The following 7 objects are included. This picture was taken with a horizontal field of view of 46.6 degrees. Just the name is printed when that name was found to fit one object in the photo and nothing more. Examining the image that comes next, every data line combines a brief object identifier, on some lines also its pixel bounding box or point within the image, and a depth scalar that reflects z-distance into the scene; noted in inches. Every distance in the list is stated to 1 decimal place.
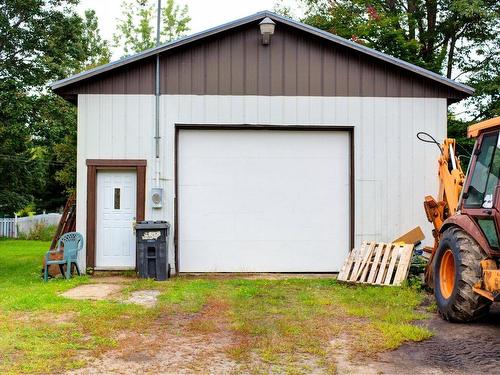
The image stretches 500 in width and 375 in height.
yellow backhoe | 255.4
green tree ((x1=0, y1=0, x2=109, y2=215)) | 584.4
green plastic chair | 425.4
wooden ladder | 471.0
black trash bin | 424.2
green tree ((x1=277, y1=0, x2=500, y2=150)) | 765.1
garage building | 453.1
